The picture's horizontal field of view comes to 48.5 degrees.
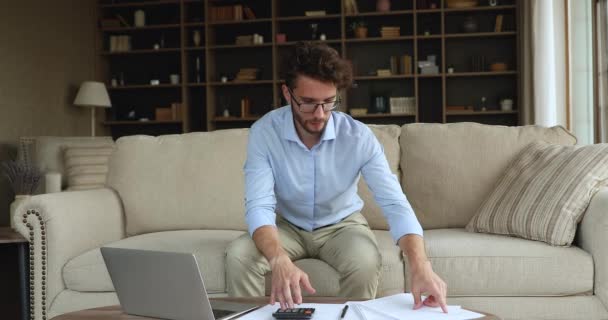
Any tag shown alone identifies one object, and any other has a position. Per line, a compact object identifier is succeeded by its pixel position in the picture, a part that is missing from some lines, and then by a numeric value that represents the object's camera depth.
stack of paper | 1.32
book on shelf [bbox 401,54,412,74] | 6.70
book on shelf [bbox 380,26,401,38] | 6.69
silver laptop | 1.34
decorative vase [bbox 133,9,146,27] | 7.17
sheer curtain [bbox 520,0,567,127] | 4.88
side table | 2.61
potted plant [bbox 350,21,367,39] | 6.74
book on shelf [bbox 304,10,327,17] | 6.77
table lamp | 6.53
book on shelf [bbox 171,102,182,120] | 7.06
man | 1.89
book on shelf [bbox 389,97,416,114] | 6.74
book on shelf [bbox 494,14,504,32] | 6.53
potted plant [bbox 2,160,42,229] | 3.52
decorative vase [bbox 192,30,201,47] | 7.04
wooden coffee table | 1.44
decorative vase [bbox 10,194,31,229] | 3.50
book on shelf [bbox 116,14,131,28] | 7.22
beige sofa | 2.20
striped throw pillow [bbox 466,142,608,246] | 2.29
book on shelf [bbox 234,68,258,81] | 6.98
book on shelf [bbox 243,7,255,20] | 6.94
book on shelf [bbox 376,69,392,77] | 6.75
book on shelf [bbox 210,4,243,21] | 6.95
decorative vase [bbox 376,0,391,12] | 6.71
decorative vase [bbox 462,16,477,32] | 6.59
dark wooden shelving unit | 6.72
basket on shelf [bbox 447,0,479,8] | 6.54
